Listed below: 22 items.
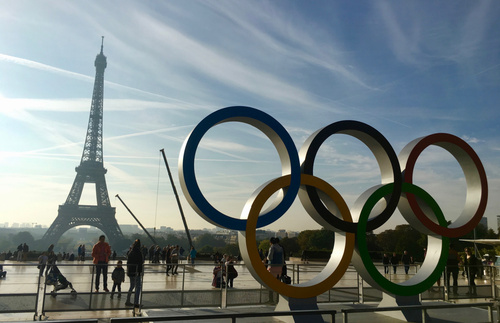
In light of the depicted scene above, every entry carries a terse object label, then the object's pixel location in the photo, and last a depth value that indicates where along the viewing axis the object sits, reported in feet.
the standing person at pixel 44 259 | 53.98
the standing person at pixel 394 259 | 65.94
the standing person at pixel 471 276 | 41.75
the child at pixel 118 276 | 35.04
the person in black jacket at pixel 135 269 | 31.99
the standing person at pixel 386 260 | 80.53
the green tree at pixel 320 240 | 205.67
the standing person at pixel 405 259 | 62.15
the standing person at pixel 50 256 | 52.44
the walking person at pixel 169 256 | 69.55
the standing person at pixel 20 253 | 92.82
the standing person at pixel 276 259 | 32.76
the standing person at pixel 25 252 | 95.55
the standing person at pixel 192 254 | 79.20
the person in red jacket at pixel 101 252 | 39.17
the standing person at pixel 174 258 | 64.61
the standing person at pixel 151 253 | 87.33
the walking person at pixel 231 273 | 40.29
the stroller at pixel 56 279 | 32.35
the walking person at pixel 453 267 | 40.43
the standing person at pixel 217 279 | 44.68
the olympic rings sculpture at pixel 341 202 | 27.96
